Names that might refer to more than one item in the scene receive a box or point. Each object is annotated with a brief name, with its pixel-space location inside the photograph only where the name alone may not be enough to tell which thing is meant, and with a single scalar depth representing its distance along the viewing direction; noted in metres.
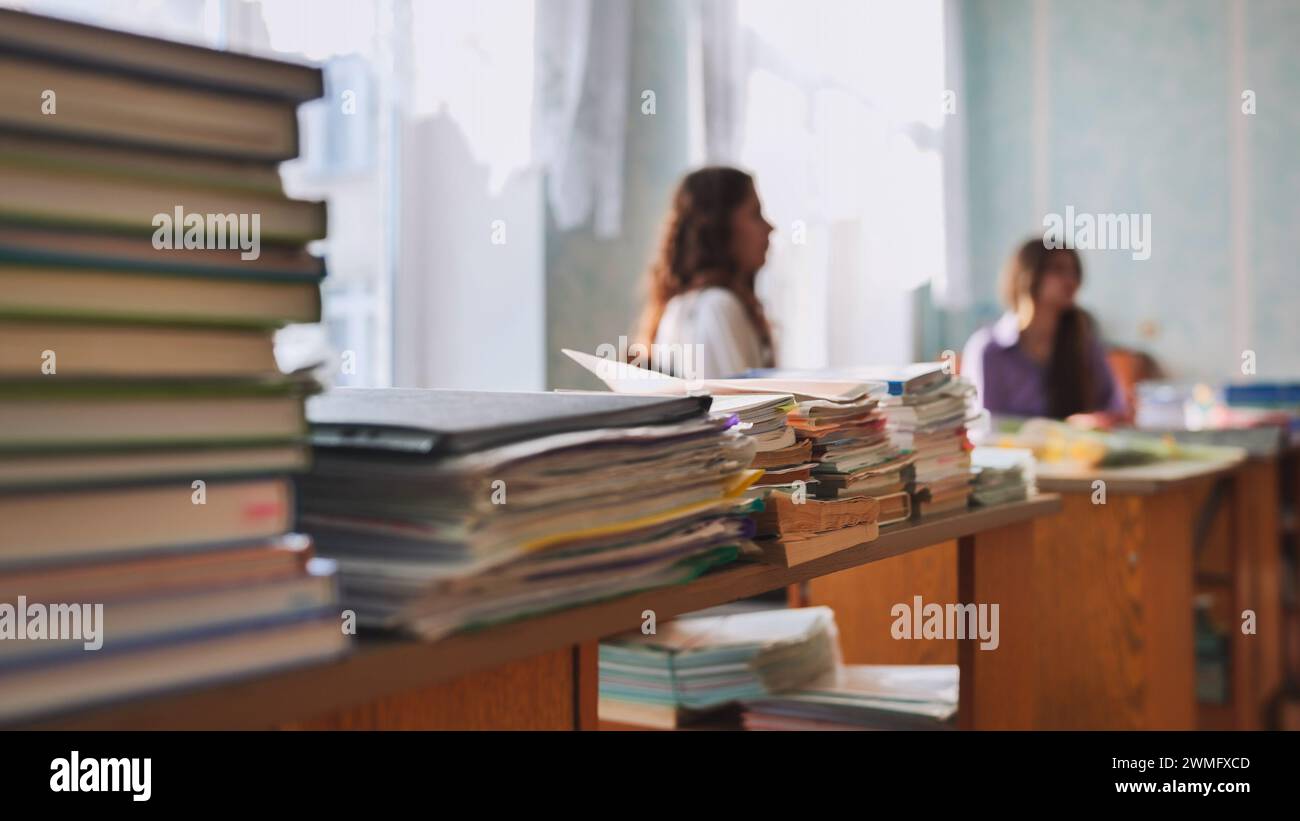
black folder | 0.62
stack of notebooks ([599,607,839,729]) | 1.34
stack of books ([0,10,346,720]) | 0.49
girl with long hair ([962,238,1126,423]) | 3.75
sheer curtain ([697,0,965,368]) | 4.05
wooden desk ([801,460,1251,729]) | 2.26
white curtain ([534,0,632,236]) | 3.20
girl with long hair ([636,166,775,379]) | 2.65
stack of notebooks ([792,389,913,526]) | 0.99
